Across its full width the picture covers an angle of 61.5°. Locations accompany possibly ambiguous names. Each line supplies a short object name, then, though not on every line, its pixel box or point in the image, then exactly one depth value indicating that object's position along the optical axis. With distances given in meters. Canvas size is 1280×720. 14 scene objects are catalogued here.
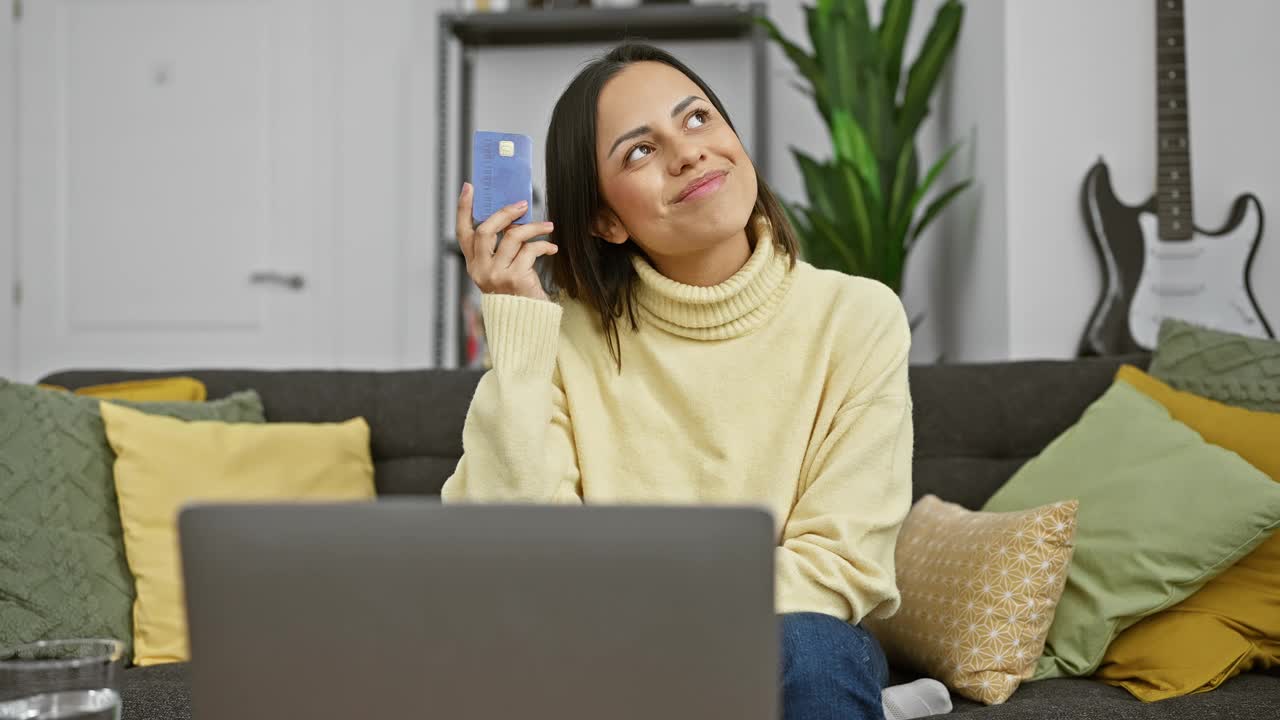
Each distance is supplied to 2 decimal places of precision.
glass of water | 0.64
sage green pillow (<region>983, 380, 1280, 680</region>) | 1.41
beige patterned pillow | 1.40
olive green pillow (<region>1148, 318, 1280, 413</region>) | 1.61
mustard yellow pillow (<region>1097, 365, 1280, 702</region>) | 1.38
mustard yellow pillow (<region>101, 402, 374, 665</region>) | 1.66
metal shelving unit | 3.37
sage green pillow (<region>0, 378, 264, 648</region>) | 1.58
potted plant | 2.69
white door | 3.74
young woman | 1.20
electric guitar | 2.39
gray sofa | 1.84
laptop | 0.56
